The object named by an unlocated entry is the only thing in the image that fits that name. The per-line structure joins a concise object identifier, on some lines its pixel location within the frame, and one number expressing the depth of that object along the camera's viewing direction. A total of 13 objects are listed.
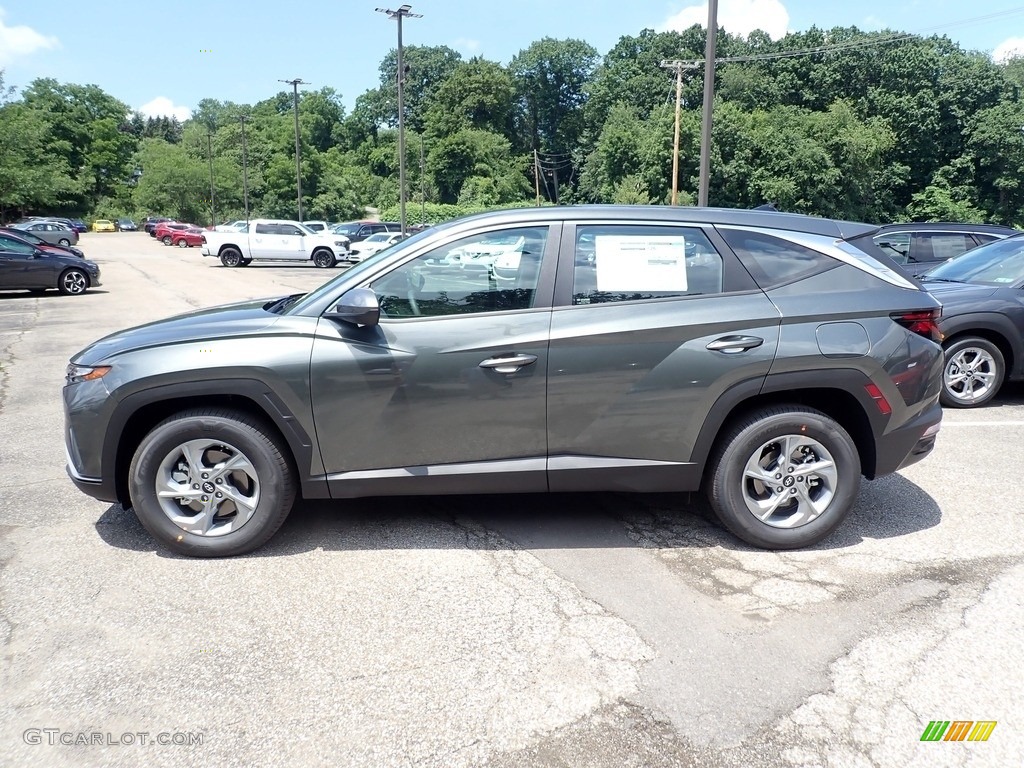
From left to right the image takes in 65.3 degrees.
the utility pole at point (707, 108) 17.34
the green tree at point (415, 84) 123.81
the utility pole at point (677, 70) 33.68
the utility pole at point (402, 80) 31.62
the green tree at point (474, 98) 106.75
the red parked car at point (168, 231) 54.16
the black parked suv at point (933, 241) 11.85
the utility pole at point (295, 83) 47.09
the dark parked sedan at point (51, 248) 19.86
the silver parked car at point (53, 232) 40.41
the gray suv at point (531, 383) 3.99
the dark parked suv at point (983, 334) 7.34
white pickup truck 31.12
